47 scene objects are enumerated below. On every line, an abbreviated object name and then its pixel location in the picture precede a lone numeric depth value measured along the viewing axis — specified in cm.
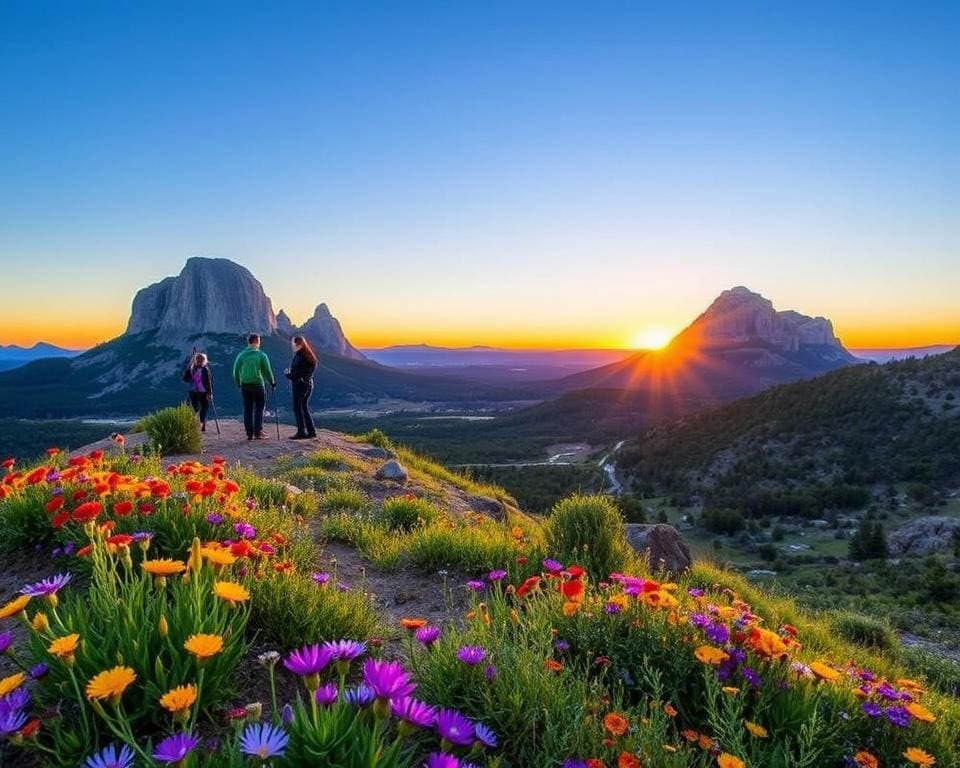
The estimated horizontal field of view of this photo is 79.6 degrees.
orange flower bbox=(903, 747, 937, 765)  234
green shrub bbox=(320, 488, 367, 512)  873
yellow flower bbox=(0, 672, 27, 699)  180
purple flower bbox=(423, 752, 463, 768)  154
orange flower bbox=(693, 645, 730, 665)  261
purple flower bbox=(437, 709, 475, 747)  176
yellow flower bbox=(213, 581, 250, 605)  220
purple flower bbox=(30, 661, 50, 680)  228
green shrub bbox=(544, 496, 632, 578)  608
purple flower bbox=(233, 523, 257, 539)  401
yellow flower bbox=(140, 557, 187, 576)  228
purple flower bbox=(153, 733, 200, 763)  147
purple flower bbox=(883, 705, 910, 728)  272
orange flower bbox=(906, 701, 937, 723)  267
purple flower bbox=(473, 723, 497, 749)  183
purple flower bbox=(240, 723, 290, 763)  151
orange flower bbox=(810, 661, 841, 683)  273
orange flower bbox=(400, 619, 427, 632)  243
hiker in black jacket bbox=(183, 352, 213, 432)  1510
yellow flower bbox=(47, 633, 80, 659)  184
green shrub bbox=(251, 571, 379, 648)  332
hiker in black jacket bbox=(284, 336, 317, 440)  1414
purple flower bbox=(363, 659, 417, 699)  171
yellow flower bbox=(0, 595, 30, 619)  210
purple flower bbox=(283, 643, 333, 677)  179
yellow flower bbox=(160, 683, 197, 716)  163
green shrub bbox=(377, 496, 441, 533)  793
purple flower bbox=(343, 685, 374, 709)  183
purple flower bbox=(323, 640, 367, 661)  202
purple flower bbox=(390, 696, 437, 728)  170
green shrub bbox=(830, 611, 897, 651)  937
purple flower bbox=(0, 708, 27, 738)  175
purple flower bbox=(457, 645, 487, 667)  244
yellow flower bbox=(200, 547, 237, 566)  254
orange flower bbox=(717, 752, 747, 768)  198
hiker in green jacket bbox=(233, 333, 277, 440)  1375
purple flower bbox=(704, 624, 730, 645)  315
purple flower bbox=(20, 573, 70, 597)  232
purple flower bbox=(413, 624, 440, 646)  245
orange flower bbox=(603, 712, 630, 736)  222
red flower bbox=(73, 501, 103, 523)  311
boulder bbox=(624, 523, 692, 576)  849
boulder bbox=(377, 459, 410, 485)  1182
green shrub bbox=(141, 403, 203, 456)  1229
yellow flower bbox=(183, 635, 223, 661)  189
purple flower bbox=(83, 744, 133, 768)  159
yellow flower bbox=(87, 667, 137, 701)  167
